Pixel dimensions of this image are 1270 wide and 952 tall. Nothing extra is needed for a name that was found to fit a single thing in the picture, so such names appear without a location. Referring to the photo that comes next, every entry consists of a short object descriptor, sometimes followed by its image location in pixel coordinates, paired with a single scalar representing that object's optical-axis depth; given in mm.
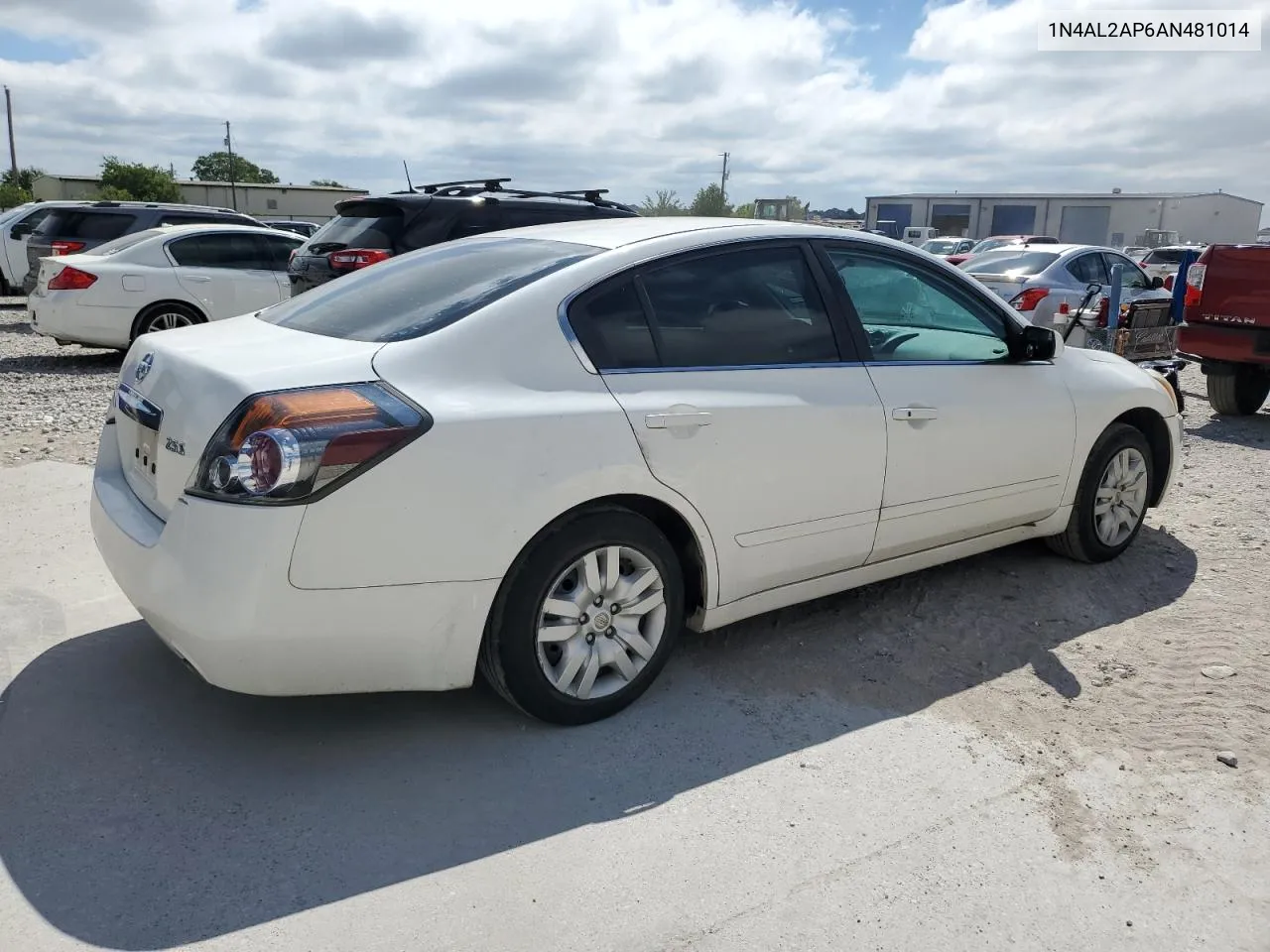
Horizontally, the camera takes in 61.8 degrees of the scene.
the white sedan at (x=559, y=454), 2832
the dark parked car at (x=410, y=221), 8672
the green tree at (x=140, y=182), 57125
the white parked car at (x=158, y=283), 10273
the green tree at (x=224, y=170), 92938
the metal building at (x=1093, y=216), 57656
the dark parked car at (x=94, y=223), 13672
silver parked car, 11977
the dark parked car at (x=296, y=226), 26803
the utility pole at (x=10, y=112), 59806
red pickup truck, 8609
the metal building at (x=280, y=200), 56125
